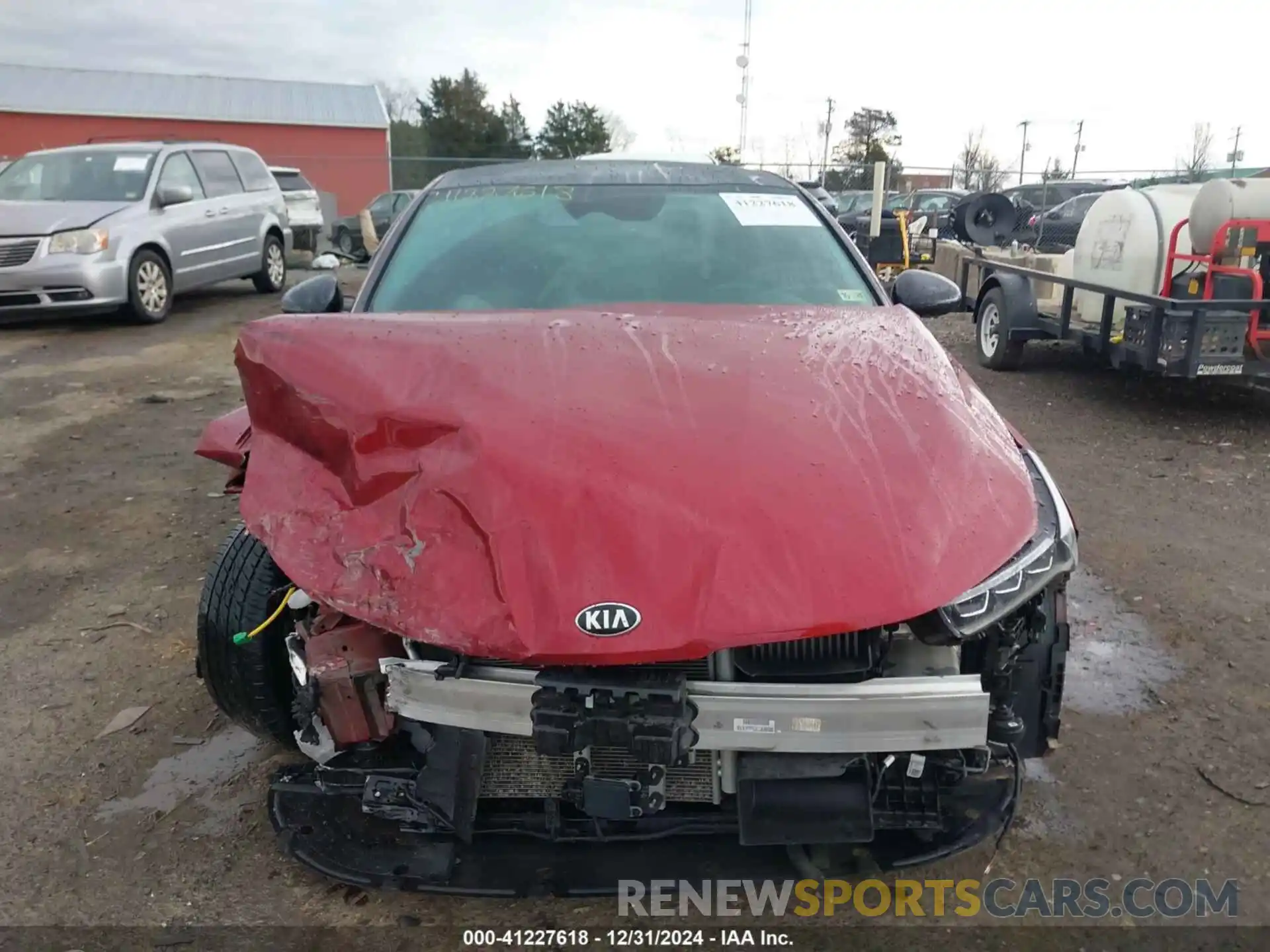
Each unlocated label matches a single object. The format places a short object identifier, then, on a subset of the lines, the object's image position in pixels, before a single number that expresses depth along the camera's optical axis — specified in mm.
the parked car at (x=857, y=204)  20552
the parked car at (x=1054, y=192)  18250
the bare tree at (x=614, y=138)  39925
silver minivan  8828
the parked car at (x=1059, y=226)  13430
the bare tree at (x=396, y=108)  47044
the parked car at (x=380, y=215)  19656
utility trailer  6078
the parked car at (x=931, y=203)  19047
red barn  32719
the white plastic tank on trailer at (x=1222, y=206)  6234
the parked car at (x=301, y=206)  17844
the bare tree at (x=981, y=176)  23938
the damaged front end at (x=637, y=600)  1868
